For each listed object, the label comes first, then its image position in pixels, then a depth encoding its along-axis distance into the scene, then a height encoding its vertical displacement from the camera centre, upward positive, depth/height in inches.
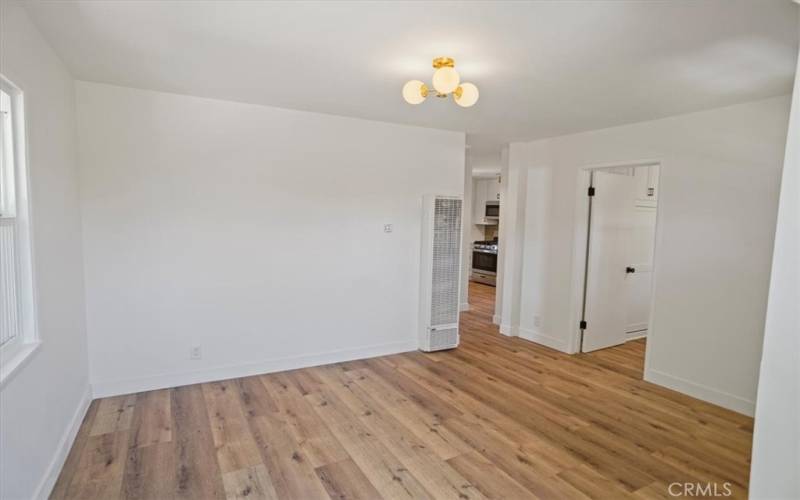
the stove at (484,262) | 354.3 -37.6
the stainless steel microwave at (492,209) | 374.1 +10.1
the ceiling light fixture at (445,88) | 91.3 +30.9
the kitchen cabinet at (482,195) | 379.9 +23.6
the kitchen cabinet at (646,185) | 196.1 +19.6
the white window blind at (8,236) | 72.6 -6.0
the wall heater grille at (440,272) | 174.2 -23.1
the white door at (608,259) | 181.5 -16.0
